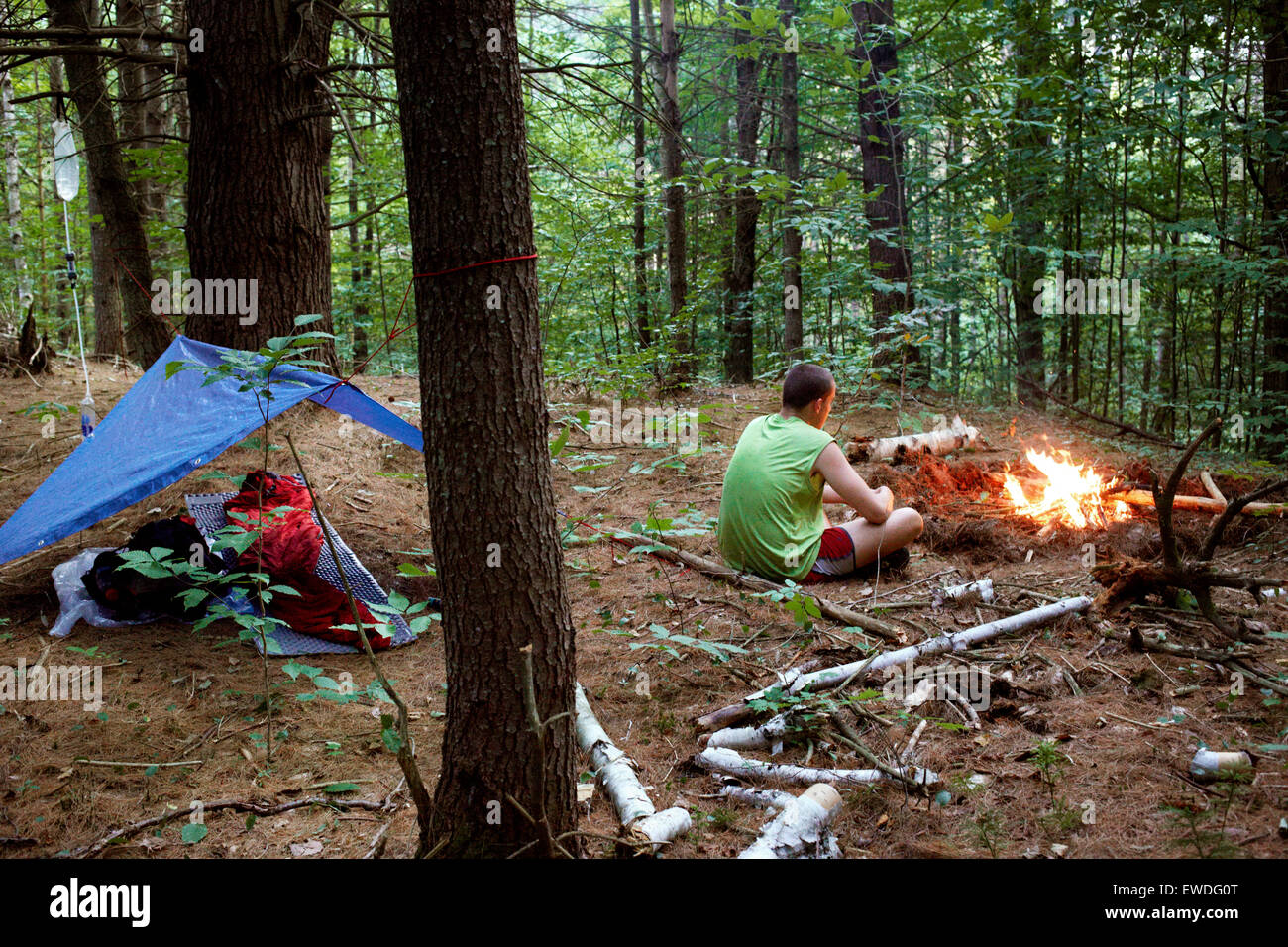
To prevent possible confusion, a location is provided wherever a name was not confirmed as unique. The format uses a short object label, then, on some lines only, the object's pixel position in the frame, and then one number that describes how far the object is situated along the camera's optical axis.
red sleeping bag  3.78
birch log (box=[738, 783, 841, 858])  2.19
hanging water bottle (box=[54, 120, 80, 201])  5.03
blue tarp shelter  3.58
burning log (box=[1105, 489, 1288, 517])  5.23
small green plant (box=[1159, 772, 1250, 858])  2.02
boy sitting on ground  4.32
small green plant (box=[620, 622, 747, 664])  2.98
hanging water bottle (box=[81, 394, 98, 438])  5.08
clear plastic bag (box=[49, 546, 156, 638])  3.75
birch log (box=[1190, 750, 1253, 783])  2.30
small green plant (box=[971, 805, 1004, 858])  2.18
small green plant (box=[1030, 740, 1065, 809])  2.44
